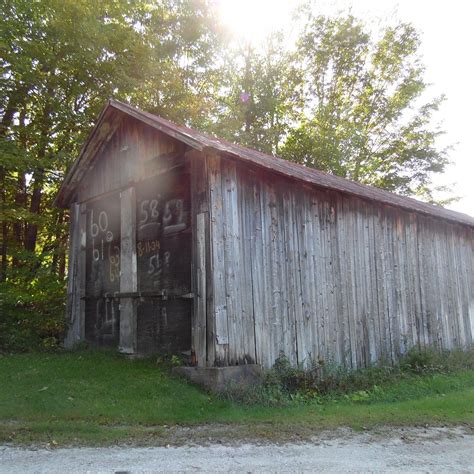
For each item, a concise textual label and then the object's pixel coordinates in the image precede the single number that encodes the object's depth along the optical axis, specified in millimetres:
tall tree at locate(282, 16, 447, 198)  26906
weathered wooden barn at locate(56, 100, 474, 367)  8188
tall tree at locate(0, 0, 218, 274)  13570
